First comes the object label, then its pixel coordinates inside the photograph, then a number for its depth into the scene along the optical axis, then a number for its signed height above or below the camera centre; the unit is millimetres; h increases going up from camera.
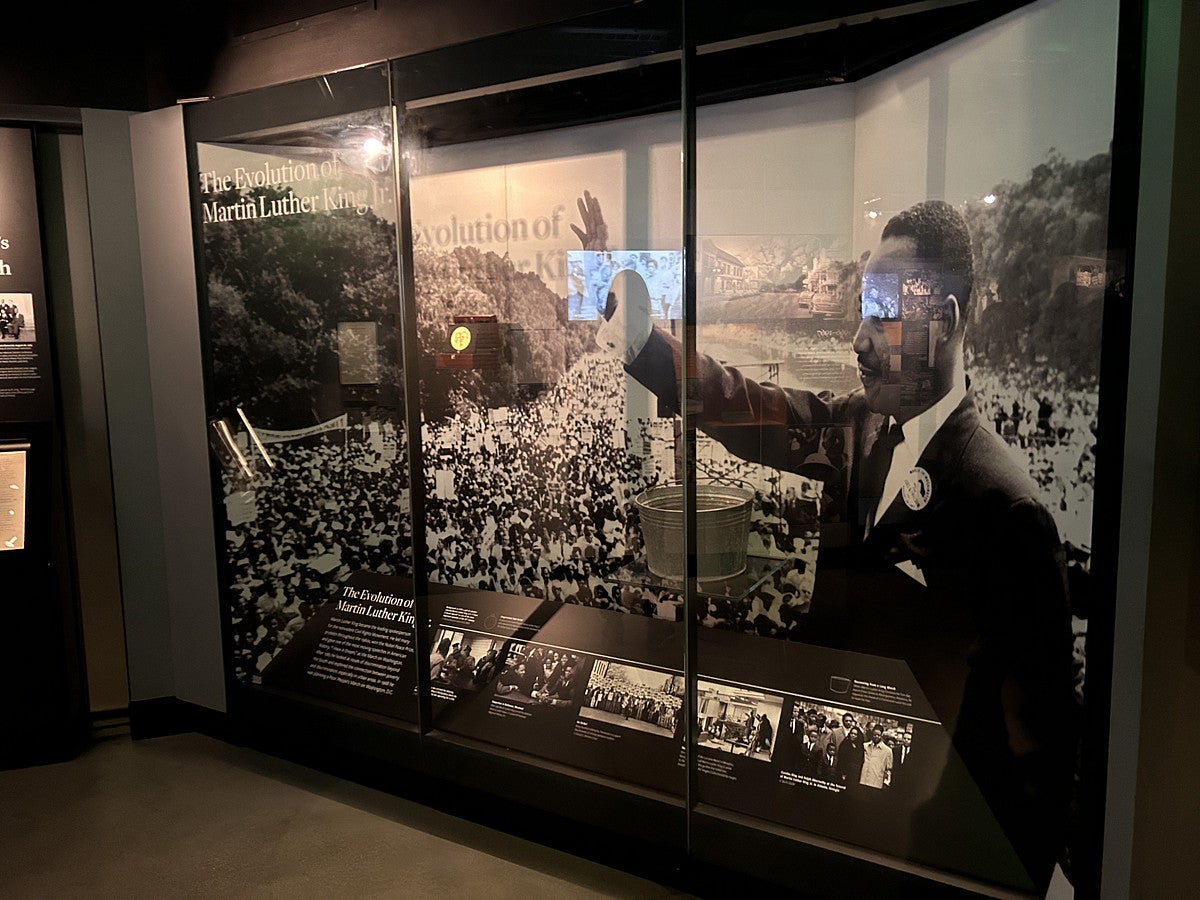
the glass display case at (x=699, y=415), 2027 -229
